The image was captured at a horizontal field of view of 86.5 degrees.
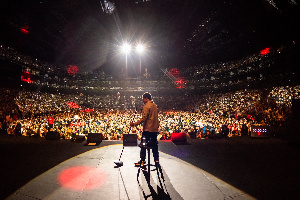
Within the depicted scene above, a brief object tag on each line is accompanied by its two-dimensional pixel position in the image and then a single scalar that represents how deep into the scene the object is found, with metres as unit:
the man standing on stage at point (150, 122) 3.57
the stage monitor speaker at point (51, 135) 7.29
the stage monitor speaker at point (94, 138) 6.76
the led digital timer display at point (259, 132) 8.10
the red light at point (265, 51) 24.58
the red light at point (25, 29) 16.99
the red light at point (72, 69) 38.03
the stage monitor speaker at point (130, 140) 6.27
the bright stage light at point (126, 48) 21.75
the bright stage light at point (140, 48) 22.62
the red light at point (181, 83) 36.76
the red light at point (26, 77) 27.03
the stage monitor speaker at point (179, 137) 7.09
